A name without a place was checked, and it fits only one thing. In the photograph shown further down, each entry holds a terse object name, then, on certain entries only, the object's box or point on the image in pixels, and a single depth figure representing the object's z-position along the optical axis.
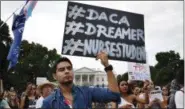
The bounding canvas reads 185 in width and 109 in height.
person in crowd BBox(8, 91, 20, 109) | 4.79
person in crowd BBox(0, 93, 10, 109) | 3.39
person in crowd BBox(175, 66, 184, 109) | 2.17
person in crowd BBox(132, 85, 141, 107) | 3.40
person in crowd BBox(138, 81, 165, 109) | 3.38
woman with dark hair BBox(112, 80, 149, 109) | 3.08
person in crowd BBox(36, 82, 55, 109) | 3.56
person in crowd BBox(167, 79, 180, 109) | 2.39
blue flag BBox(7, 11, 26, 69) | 5.61
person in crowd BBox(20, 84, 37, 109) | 4.25
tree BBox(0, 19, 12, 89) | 20.64
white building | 51.96
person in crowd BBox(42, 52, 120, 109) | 1.57
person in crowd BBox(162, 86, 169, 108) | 3.92
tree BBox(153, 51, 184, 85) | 35.36
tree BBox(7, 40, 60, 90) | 28.10
